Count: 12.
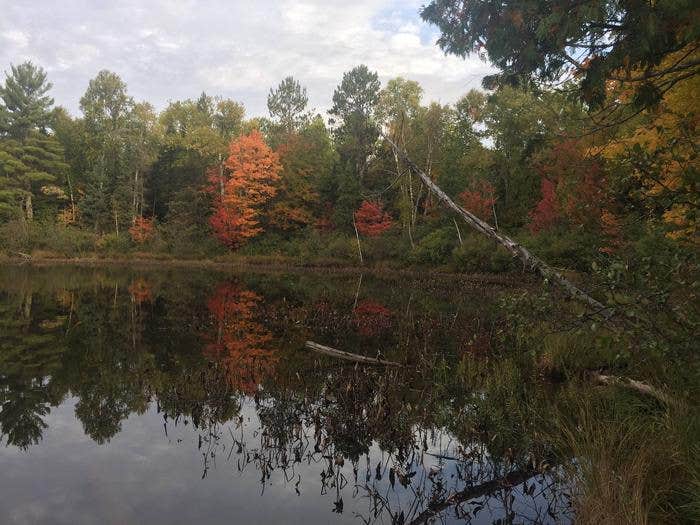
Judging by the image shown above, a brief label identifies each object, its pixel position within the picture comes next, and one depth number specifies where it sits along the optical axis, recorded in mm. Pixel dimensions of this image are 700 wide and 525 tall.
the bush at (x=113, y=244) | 41938
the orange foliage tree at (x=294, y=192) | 41438
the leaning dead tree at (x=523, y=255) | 5480
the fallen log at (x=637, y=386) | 4969
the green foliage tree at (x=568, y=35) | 5461
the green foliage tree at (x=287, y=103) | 58656
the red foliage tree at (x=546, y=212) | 28281
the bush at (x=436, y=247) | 31369
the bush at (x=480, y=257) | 27797
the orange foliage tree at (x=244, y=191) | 39750
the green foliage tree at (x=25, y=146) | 43188
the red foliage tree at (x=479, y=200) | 30969
